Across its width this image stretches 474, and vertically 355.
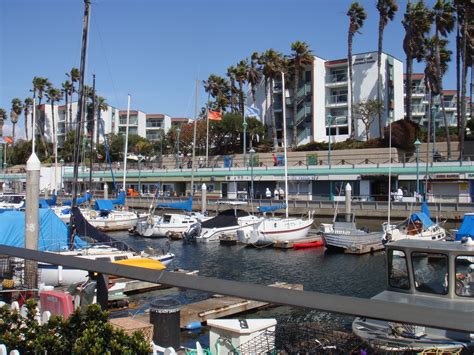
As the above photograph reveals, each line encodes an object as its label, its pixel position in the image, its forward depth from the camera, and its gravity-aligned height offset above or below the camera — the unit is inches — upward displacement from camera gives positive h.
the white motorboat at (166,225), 1675.8 -150.4
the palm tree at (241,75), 3752.5 +726.1
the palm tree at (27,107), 4889.3 +654.3
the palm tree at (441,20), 2696.9 +802.0
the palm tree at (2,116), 4986.0 +587.9
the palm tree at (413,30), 2775.6 +783.7
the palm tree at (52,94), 4407.0 +690.8
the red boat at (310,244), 1445.6 -183.5
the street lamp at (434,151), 2303.5 +118.6
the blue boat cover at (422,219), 1344.7 -105.4
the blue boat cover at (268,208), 1843.0 -107.2
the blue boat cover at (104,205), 1945.1 -101.7
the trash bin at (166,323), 249.4 -70.0
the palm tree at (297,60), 3299.7 +728.0
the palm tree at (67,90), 4406.0 +730.7
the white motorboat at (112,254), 852.0 -125.3
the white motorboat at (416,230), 1285.7 -130.6
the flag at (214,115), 2507.6 +295.5
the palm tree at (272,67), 3348.9 +695.7
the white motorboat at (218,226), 1568.7 -147.9
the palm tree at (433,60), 2984.7 +670.1
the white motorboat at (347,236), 1334.6 -150.6
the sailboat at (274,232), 1473.9 -151.3
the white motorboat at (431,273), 345.4 -64.2
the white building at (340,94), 3218.5 +522.3
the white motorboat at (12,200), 2211.7 -100.0
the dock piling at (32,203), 447.3 -21.7
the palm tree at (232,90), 3922.2 +657.1
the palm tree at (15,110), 4968.0 +632.8
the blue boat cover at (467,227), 1181.7 -113.2
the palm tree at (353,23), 3097.9 +906.4
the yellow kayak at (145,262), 776.9 -126.4
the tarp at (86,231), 963.3 -96.8
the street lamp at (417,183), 2060.5 -22.8
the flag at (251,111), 2384.2 +297.8
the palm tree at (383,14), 2954.2 +914.1
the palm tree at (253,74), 3700.8 +718.9
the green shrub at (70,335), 163.6 -52.3
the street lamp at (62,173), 3346.5 +28.4
